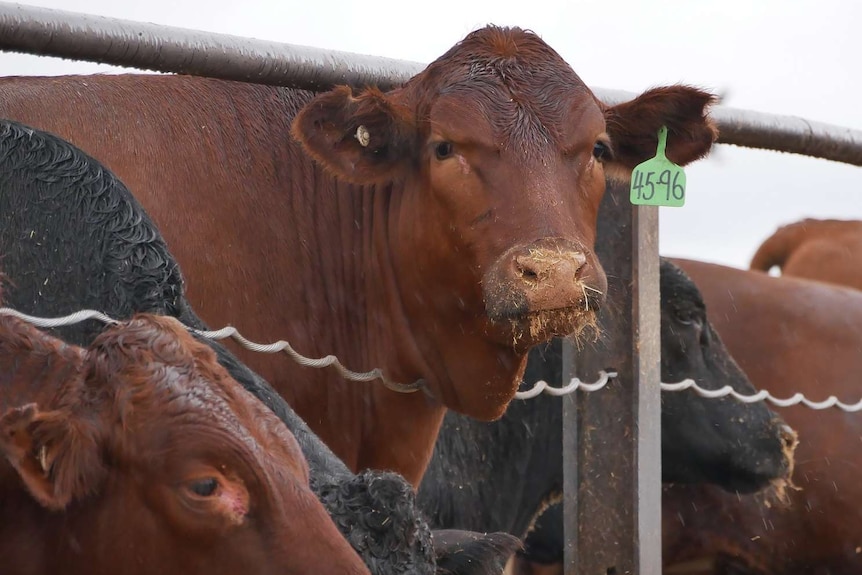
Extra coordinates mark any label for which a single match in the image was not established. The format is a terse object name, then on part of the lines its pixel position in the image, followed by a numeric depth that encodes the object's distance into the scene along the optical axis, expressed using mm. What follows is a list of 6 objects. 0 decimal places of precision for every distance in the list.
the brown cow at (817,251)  15209
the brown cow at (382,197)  6540
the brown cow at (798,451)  11321
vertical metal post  7282
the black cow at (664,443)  9913
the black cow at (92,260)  4919
